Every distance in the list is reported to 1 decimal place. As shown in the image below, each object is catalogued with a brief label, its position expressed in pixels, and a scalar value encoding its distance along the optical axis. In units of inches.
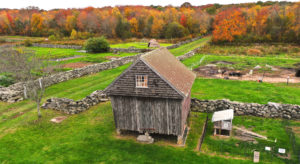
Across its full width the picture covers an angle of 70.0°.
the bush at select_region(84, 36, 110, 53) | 2339.0
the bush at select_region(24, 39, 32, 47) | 3017.7
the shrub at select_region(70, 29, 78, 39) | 3788.4
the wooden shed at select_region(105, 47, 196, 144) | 603.2
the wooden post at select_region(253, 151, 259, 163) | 555.7
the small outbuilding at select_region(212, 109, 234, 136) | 675.4
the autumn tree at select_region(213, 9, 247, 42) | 2645.2
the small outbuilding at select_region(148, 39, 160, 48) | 2548.0
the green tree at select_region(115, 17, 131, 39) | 3718.0
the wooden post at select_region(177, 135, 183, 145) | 642.7
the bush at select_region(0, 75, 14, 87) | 1185.7
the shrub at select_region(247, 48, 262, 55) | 2109.5
